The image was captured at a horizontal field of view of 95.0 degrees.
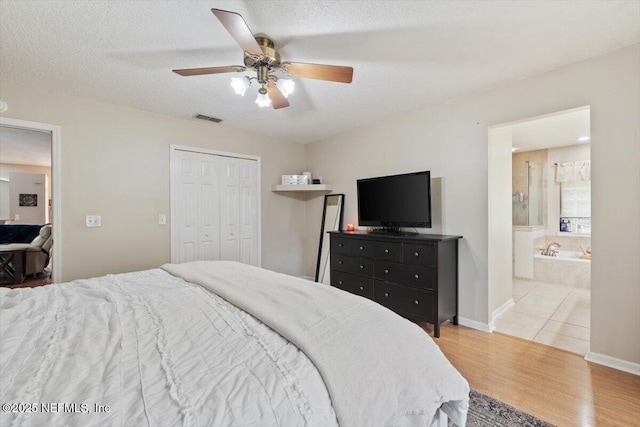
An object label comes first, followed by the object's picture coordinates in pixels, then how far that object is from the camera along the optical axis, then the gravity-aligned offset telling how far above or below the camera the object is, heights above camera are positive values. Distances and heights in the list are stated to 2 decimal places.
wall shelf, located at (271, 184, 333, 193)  4.36 +0.37
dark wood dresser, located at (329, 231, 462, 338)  2.74 -0.64
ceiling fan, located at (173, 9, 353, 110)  1.83 +0.92
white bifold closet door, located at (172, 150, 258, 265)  3.60 +0.05
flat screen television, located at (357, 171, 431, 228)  3.08 +0.12
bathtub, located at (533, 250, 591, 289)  4.30 -0.91
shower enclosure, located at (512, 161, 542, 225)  5.27 +0.23
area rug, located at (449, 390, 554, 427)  1.62 -1.18
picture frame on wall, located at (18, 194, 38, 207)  5.87 +0.26
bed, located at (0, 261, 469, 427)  0.71 -0.45
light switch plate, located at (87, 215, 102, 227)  2.97 -0.08
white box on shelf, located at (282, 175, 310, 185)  4.44 +0.49
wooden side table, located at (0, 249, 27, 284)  4.24 -0.78
